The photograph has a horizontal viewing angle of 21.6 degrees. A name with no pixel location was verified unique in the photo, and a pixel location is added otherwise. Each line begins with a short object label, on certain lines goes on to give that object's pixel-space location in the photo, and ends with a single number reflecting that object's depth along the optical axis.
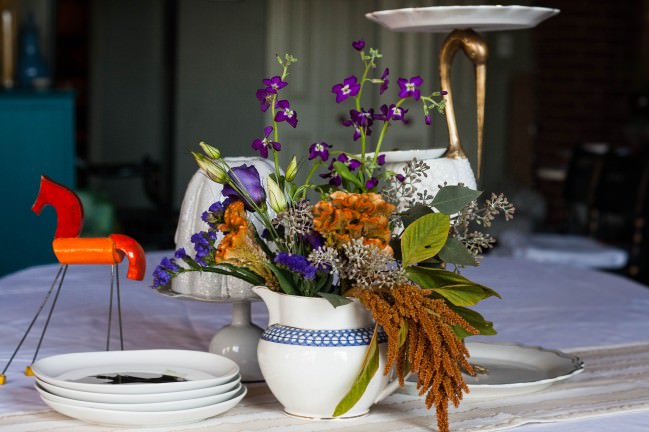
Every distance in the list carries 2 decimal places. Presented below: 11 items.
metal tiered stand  1.92
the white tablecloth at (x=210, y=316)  1.84
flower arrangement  1.64
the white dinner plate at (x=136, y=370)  1.68
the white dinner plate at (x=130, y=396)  1.66
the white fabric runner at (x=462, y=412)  1.69
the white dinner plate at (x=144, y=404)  1.66
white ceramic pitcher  1.67
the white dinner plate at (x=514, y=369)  1.81
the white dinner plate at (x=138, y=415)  1.65
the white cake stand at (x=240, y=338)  1.86
